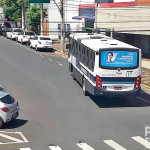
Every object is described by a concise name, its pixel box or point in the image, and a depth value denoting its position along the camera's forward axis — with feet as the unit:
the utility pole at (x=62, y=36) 149.50
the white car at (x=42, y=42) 152.15
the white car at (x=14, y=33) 187.42
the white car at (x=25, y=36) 171.32
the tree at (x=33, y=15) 221.05
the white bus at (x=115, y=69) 75.05
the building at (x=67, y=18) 202.90
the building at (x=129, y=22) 125.70
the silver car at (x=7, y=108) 60.95
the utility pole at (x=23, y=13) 216.70
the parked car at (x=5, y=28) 214.55
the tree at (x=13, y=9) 239.50
